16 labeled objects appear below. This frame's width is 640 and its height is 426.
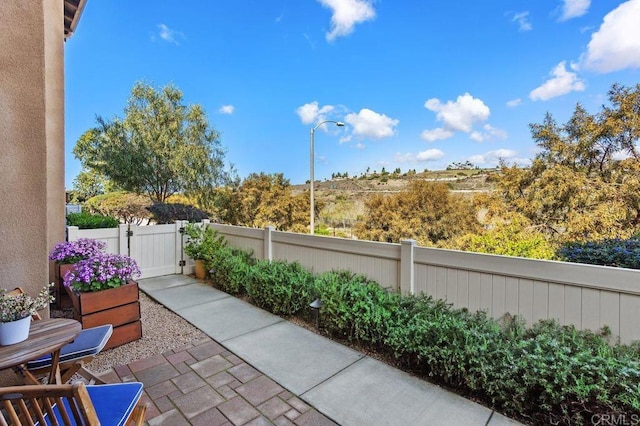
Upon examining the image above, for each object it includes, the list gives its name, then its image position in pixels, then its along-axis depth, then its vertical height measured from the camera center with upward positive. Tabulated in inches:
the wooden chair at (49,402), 43.4 -28.2
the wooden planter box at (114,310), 122.6 -42.9
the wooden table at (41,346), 60.9 -29.8
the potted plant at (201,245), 225.9 -28.1
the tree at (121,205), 337.4 +6.2
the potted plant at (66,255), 162.9 -25.0
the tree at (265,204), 504.7 +7.7
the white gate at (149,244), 206.5 -26.2
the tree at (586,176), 275.3 +32.1
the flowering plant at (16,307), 67.0 -22.7
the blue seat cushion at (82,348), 78.5 -39.1
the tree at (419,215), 430.9 -11.3
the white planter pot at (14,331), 65.1 -27.0
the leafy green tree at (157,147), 406.6 +88.0
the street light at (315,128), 458.3 +125.1
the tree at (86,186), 579.5 +46.5
